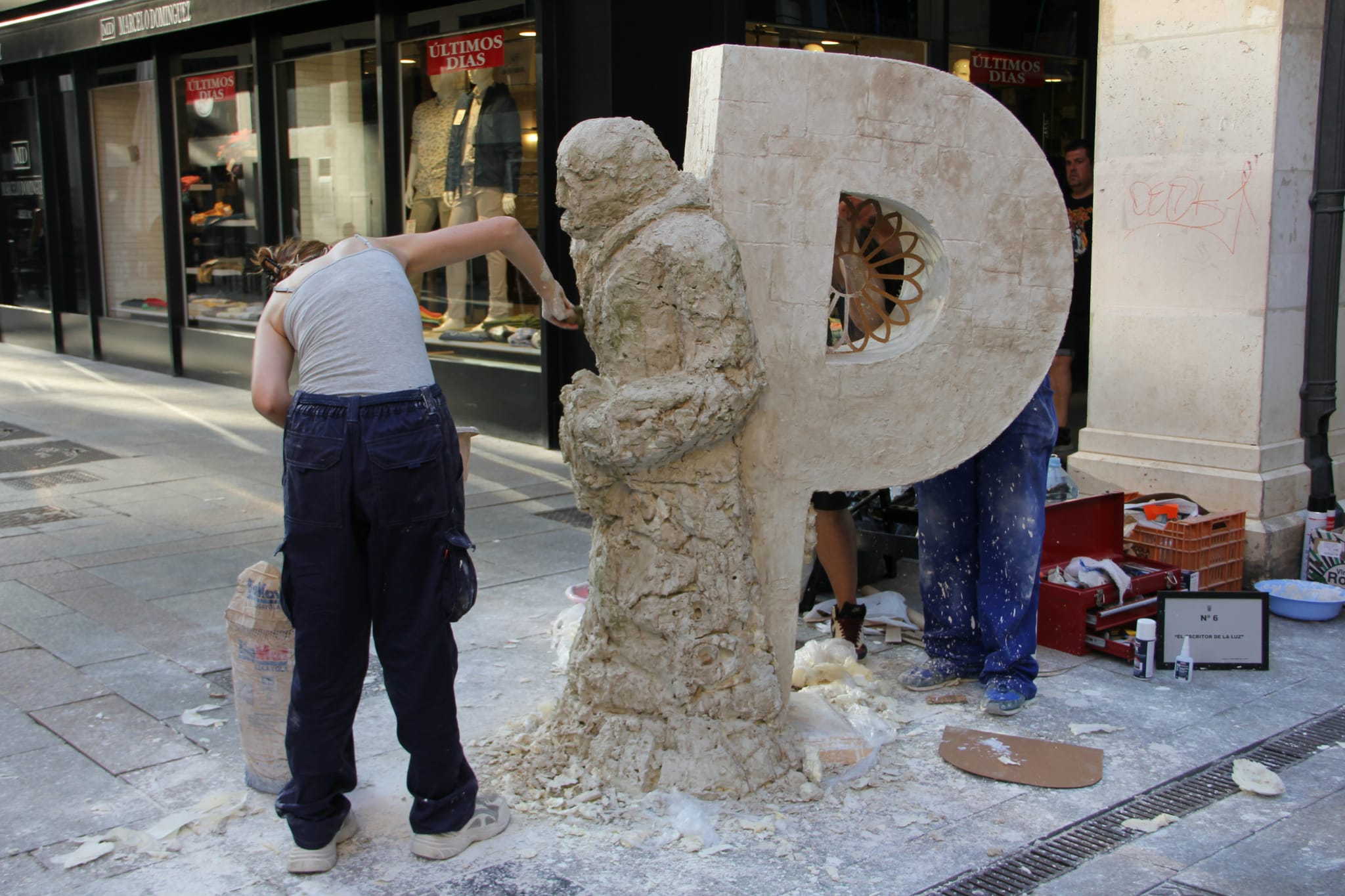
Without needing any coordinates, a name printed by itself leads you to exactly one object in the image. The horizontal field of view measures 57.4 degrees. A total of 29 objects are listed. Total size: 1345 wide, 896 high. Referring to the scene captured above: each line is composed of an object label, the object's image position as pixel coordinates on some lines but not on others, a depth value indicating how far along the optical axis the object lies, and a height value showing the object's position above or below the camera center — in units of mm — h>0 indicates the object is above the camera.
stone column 5613 +57
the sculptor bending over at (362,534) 3145 -694
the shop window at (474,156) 9023 +825
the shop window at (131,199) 13297 +728
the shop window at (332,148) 10562 +1036
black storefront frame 8266 +1175
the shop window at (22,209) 14883 +698
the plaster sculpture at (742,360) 3549 -296
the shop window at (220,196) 12094 +686
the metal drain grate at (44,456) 8547 -1361
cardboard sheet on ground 3824 -1583
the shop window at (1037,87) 10133 +1486
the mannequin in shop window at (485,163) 9164 +764
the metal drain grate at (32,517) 6984 -1440
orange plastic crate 5449 -1275
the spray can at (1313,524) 5820 -1237
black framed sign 4770 -1414
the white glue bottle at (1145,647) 4656 -1452
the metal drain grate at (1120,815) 3221 -1604
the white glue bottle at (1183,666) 4660 -1527
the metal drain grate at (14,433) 9523 -1303
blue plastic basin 5352 -1471
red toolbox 4938 -1341
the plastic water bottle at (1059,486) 6160 -1122
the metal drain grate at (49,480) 7922 -1400
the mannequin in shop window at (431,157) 9734 +859
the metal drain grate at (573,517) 7047 -1477
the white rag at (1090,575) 5098 -1301
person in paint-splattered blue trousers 4430 -1086
